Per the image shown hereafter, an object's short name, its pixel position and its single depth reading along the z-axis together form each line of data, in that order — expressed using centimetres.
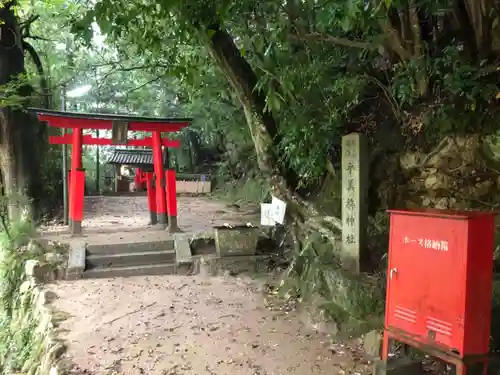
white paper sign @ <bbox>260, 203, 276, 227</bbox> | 782
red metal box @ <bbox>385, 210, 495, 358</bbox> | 308
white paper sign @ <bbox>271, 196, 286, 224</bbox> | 742
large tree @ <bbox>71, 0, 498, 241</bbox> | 479
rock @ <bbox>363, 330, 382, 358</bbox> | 444
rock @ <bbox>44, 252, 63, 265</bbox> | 838
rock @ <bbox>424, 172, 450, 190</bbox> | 532
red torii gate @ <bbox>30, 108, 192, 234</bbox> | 998
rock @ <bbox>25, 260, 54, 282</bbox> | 800
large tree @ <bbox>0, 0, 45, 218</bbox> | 1184
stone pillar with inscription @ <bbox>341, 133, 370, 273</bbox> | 563
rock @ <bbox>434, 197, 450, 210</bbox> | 533
